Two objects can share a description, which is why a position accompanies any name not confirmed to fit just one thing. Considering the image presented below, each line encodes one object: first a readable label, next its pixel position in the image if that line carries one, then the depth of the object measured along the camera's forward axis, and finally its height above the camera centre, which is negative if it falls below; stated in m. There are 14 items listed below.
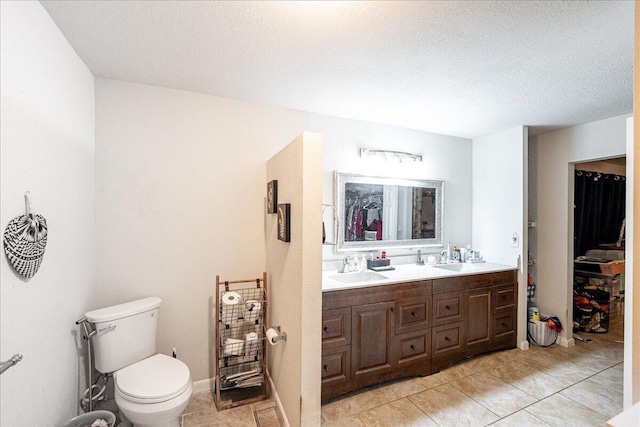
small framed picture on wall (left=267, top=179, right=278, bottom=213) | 2.20 +0.14
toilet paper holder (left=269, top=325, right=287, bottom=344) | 2.00 -0.85
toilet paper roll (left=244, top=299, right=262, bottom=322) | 2.31 -0.76
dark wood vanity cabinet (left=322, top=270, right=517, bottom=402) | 2.22 -0.96
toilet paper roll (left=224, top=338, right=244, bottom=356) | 2.26 -1.03
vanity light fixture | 3.03 +0.65
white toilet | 1.61 -0.97
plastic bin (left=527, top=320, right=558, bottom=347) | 3.20 -1.29
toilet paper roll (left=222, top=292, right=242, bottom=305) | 2.21 -0.64
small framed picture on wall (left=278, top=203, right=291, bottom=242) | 1.90 -0.04
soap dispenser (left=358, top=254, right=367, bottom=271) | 2.87 -0.48
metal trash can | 1.64 -1.16
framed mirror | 2.95 +0.04
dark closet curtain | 3.99 +0.11
